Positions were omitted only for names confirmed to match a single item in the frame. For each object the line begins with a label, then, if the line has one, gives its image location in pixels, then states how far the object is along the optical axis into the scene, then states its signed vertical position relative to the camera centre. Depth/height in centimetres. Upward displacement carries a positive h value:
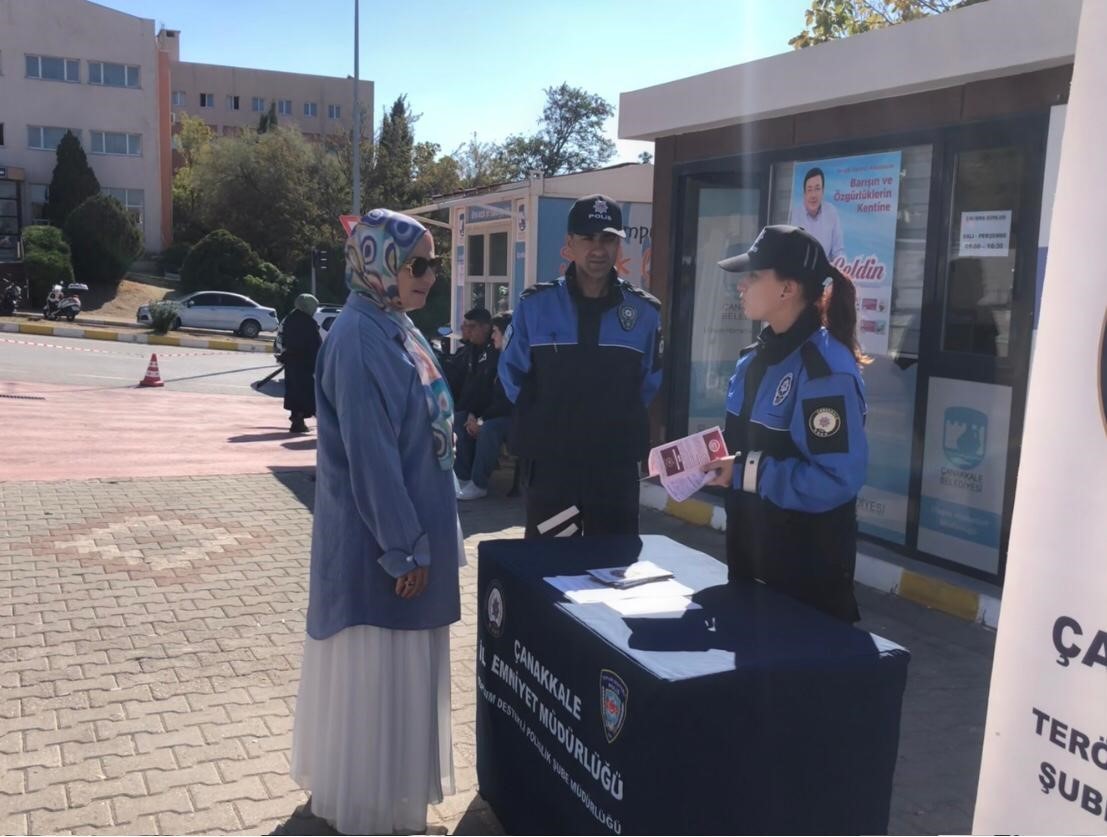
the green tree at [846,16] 1894 +546
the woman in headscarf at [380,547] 299 -84
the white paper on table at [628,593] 274 -86
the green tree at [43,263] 3778 +9
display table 225 -102
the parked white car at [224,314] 3450 -145
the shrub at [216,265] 4181 +30
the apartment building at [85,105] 4469 +758
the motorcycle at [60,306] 3422 -138
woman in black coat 1234 -94
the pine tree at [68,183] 4394 +371
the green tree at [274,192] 4538 +392
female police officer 287 -40
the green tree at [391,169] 4328 +488
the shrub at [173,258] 4866 +60
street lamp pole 2697 +333
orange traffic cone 1786 -198
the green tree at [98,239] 4062 +118
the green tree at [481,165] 5253 +653
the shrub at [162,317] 3161 -151
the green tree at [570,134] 6725 +1063
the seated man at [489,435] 882 -136
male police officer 397 -40
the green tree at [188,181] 5166 +503
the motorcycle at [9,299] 3528 -128
